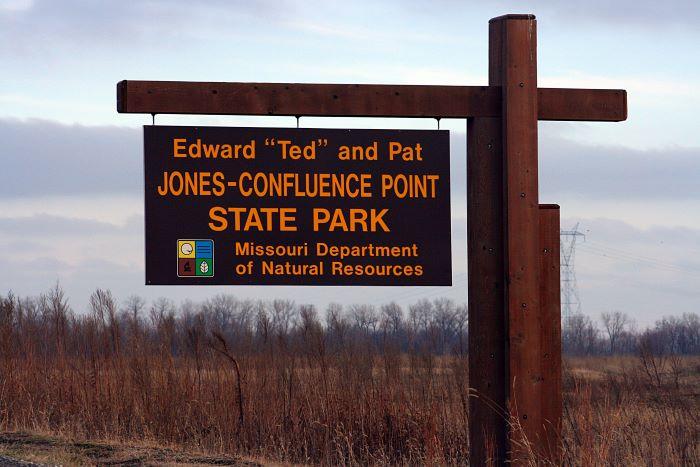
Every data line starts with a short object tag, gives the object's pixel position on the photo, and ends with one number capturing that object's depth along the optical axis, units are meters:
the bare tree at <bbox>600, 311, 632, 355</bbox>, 161.37
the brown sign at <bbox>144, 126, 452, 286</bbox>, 15.16
